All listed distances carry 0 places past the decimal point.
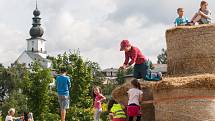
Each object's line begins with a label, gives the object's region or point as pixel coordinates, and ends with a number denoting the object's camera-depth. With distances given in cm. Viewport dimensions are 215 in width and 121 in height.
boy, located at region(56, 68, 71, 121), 1024
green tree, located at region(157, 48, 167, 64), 8608
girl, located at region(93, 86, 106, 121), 1119
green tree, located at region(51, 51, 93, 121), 3259
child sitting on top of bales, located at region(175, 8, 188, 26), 1051
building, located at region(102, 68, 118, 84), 13433
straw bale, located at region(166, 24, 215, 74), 958
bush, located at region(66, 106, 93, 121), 3180
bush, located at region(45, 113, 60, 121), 3163
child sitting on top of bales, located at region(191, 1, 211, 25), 1031
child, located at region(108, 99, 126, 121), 989
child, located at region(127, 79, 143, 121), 915
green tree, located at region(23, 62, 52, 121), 3859
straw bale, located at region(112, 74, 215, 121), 860
